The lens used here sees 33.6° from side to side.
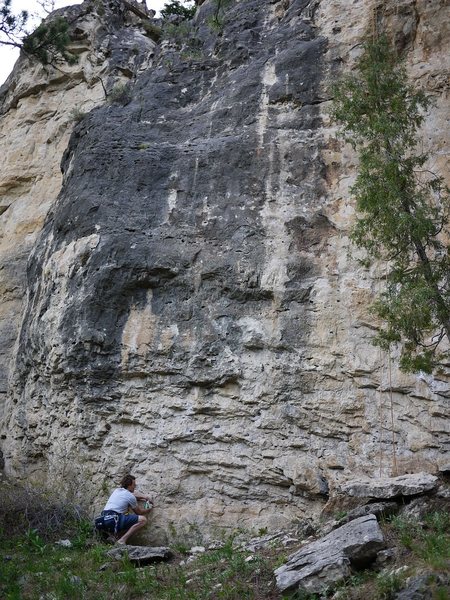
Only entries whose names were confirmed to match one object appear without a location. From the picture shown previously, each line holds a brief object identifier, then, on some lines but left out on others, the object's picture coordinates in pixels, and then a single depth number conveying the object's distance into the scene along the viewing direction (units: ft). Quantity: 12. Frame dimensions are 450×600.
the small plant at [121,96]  46.62
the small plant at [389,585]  21.31
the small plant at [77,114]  51.98
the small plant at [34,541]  31.55
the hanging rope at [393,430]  31.22
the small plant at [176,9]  67.72
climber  32.22
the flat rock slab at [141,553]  29.25
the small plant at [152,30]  57.26
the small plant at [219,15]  47.40
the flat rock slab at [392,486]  27.73
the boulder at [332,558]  22.98
